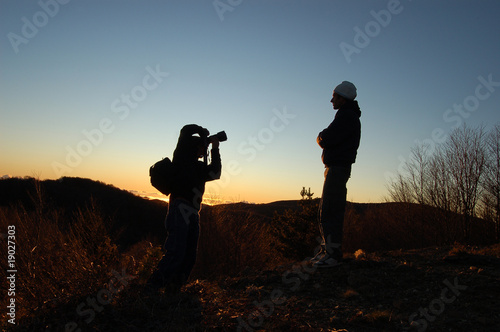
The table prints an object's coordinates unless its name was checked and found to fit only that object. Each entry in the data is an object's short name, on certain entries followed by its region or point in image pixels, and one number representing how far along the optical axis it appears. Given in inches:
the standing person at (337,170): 184.1
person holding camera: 151.3
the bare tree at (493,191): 503.5
